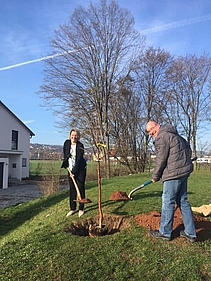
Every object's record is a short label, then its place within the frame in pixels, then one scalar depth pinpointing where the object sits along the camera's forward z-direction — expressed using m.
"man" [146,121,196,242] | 3.45
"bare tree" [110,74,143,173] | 21.66
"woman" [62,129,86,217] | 5.06
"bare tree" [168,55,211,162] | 23.51
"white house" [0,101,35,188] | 23.42
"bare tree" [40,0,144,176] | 20.38
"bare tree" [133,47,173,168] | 22.85
